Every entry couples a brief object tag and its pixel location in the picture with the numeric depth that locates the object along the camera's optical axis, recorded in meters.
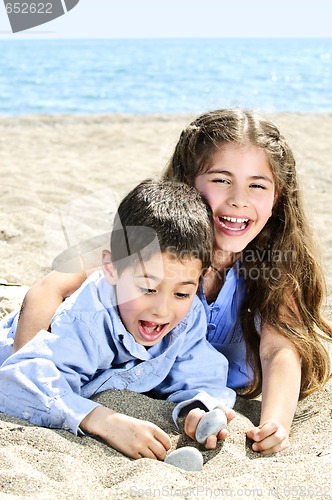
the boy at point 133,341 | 2.32
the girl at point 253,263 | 2.96
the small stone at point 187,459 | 2.14
